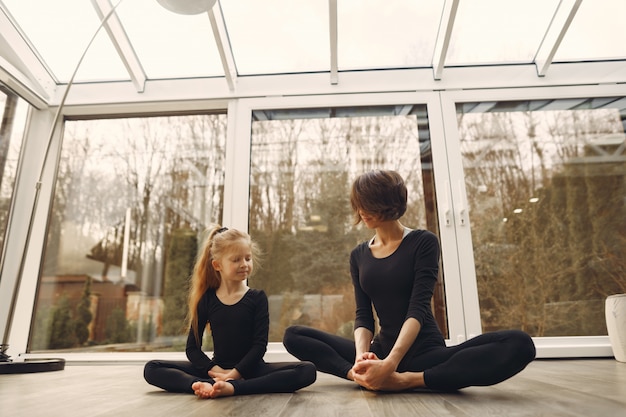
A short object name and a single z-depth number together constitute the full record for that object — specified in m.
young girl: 1.53
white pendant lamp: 2.23
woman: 1.41
